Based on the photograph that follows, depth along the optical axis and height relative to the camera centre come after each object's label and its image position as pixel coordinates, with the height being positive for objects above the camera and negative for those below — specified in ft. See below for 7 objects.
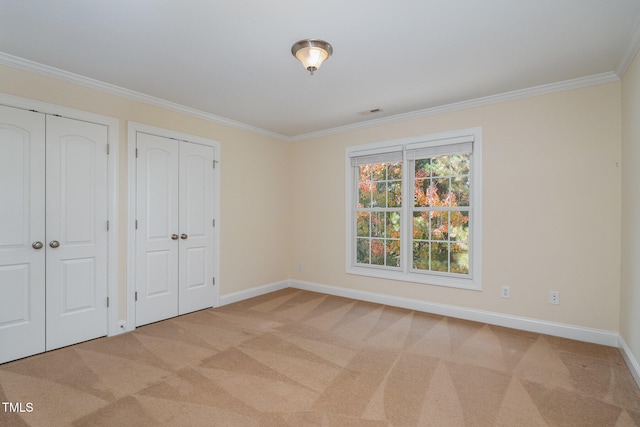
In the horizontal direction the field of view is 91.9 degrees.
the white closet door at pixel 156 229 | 11.70 -0.63
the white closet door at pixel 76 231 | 9.63 -0.59
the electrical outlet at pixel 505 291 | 11.53 -2.95
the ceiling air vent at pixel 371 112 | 13.33 +4.46
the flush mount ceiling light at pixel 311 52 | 8.01 +4.26
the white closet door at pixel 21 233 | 8.79 -0.58
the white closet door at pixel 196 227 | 13.05 -0.63
